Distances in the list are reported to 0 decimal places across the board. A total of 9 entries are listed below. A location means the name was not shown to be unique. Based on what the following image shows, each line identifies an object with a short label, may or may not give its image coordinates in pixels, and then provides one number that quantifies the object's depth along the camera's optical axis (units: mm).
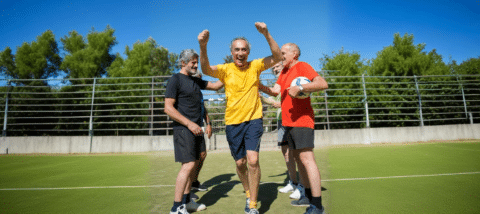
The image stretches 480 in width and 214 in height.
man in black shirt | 2467
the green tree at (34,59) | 21859
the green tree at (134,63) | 20750
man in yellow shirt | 2393
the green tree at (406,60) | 16828
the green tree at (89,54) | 21844
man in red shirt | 2240
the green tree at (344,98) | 12070
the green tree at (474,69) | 17250
